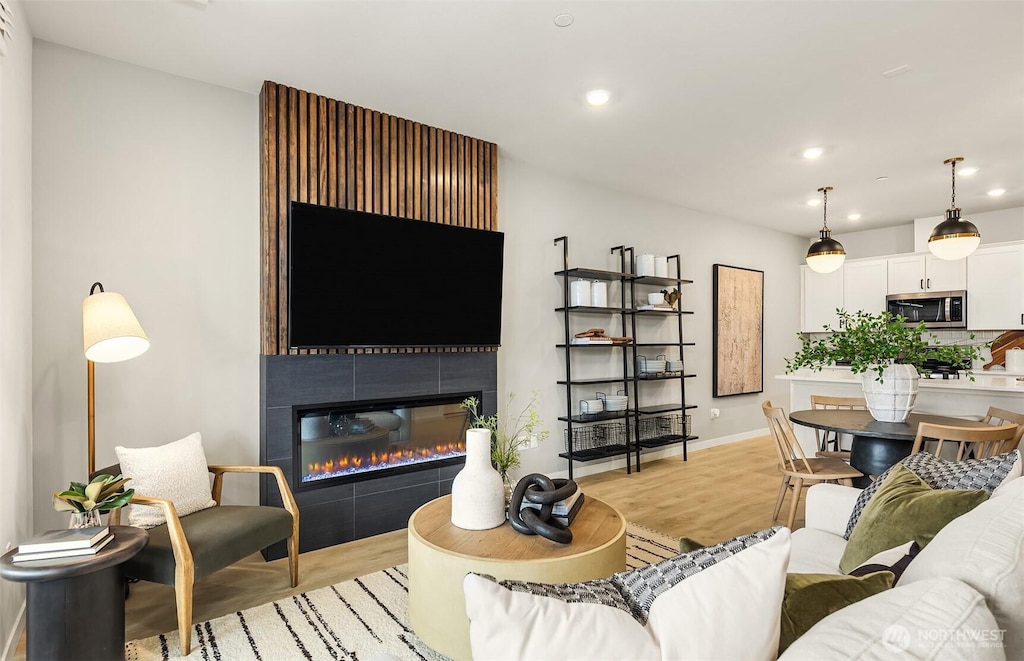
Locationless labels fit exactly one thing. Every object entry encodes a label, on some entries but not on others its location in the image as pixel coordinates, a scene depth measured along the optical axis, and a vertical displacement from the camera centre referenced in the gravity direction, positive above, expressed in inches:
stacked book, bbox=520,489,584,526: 88.7 -29.0
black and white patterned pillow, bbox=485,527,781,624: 34.4 -16.6
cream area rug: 87.2 -50.7
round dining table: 122.1 -22.5
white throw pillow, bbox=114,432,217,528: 100.4 -27.1
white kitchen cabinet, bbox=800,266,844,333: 287.0 +17.8
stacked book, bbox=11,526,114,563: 74.8 -29.5
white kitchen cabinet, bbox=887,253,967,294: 244.8 +26.6
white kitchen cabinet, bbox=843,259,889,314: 267.4 +23.2
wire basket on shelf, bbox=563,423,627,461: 194.5 -39.8
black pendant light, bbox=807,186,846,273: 196.4 +27.5
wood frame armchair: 88.0 -36.5
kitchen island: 156.4 -19.1
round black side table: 73.3 -37.5
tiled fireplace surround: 128.6 -18.4
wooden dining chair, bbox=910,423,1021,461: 113.6 -21.9
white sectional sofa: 30.7 -17.0
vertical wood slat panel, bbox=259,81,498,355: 128.3 +42.6
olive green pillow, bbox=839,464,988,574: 59.6 -21.1
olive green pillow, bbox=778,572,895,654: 40.9 -20.4
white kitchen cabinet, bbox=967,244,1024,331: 228.5 +18.5
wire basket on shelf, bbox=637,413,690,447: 211.0 -39.6
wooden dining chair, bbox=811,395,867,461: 163.0 -23.0
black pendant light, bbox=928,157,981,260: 169.0 +29.2
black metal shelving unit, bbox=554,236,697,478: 191.2 -30.0
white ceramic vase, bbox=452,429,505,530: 88.2 -25.3
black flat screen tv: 129.3 +13.2
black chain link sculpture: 82.2 -27.8
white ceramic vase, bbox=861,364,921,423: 128.7 -14.3
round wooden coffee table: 75.8 -32.4
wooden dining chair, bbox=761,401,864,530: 134.2 -34.4
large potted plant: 127.8 -5.8
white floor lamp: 97.1 +0.1
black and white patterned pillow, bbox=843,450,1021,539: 68.8 -19.1
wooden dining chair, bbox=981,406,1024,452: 126.2 -20.8
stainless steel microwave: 244.2 +11.0
